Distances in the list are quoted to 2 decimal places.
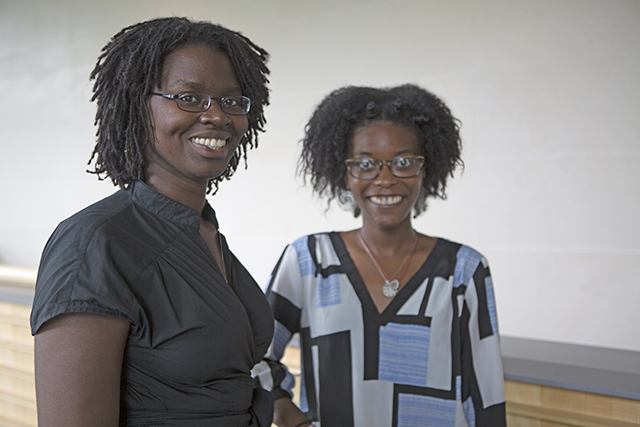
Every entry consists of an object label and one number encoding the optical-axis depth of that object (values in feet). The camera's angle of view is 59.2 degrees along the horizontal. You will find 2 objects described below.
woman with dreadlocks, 3.09
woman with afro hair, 5.60
